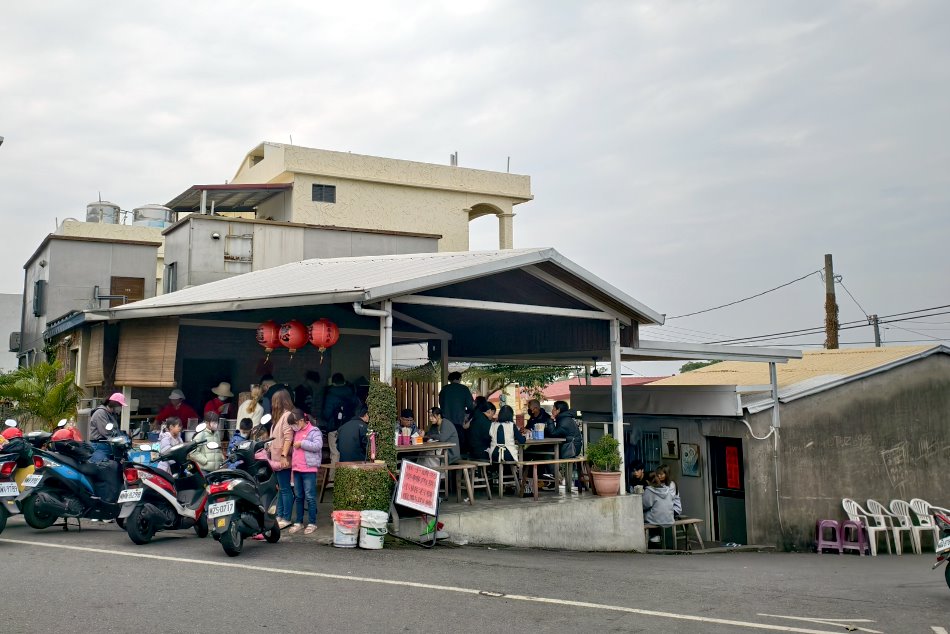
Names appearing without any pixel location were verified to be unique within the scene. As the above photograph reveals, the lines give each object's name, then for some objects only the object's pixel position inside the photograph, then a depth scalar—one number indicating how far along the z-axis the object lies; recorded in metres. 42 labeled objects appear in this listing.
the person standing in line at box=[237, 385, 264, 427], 12.03
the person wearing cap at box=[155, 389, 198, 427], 12.97
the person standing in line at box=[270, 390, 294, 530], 9.41
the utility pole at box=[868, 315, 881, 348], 33.38
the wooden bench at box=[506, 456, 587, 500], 11.89
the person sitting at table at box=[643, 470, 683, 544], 13.51
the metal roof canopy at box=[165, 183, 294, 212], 24.19
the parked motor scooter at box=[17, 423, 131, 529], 9.27
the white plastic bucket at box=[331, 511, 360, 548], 9.11
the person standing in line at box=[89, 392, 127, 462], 10.51
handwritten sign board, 9.65
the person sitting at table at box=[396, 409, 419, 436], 11.88
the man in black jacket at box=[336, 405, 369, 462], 9.79
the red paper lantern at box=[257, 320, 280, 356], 12.17
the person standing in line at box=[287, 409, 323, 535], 9.34
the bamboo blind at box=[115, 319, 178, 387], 12.48
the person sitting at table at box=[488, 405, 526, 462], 12.29
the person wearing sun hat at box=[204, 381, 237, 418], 13.68
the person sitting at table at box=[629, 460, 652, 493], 13.80
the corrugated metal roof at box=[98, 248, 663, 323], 9.78
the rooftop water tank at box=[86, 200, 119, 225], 34.09
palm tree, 15.19
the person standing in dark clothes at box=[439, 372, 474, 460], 13.01
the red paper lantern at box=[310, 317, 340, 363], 11.54
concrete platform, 10.42
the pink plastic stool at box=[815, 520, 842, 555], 14.95
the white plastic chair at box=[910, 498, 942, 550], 15.80
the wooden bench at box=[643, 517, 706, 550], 13.60
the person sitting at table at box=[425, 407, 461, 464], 11.24
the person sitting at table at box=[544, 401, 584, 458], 12.84
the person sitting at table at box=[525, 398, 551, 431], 13.45
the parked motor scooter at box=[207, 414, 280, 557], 8.23
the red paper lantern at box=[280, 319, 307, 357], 11.73
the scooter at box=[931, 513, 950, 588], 8.45
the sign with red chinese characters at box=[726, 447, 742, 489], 15.24
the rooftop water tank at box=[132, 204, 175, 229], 34.50
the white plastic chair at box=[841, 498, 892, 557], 15.02
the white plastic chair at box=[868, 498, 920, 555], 15.15
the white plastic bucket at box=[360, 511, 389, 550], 9.12
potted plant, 12.28
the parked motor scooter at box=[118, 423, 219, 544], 8.89
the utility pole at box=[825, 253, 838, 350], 27.20
